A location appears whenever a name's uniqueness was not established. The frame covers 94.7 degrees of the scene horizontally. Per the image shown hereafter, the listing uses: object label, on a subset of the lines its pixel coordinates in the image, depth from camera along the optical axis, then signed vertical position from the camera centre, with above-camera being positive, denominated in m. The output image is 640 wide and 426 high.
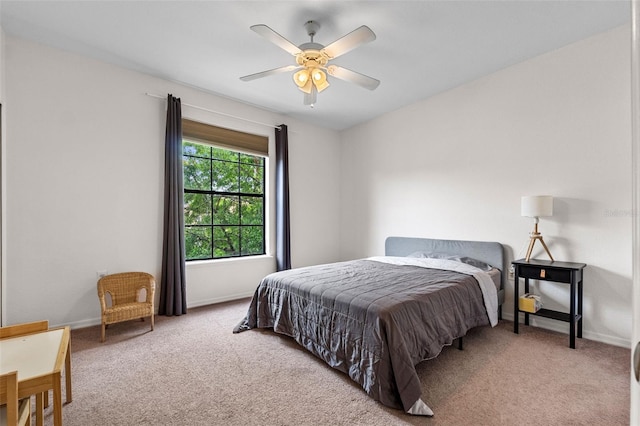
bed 1.94 -0.79
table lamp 2.90 +0.07
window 4.10 +0.18
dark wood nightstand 2.66 -0.61
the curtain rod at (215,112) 3.61 +1.43
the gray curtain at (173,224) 3.57 -0.11
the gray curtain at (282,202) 4.70 +0.20
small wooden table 1.37 -0.76
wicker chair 2.88 -0.88
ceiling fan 2.19 +1.31
